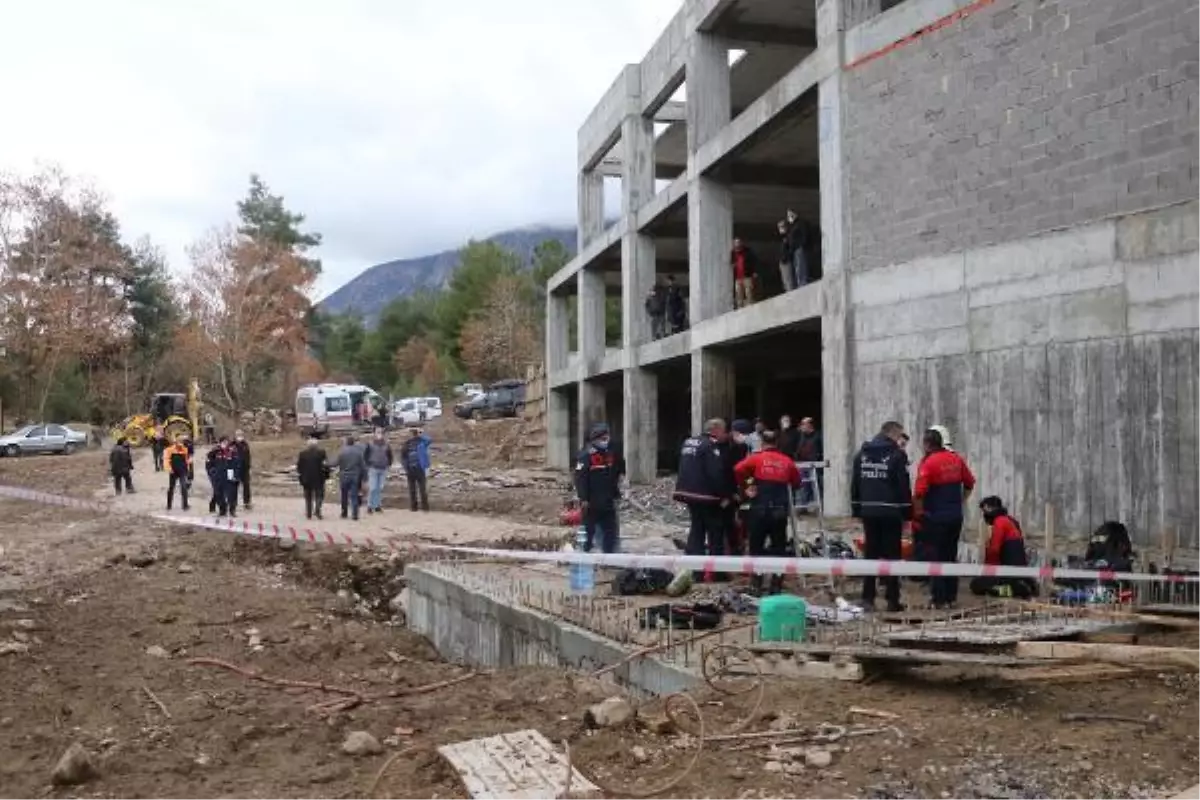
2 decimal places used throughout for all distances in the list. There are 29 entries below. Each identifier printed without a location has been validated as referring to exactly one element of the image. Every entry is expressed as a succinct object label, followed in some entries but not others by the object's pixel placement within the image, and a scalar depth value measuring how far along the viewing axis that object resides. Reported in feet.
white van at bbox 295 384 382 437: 142.72
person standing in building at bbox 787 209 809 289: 56.75
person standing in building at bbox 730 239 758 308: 63.77
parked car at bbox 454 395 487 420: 150.41
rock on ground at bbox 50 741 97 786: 16.65
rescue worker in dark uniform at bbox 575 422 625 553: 33.63
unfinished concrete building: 35.37
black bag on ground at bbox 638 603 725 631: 25.16
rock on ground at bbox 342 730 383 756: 17.71
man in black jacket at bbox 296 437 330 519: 58.34
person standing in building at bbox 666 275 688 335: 75.51
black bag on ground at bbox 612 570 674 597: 31.12
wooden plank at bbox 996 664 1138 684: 18.94
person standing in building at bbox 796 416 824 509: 49.49
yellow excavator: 129.49
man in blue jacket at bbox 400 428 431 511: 61.77
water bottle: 31.50
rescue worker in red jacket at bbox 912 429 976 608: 28.86
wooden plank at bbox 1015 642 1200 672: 19.66
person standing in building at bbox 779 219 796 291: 57.98
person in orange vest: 63.00
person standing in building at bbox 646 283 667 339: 78.54
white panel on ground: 14.82
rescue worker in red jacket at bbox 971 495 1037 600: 29.71
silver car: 123.03
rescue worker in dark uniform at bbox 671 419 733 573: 32.19
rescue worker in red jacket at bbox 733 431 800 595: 30.71
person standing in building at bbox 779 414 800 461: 50.99
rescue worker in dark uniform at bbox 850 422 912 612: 28.91
